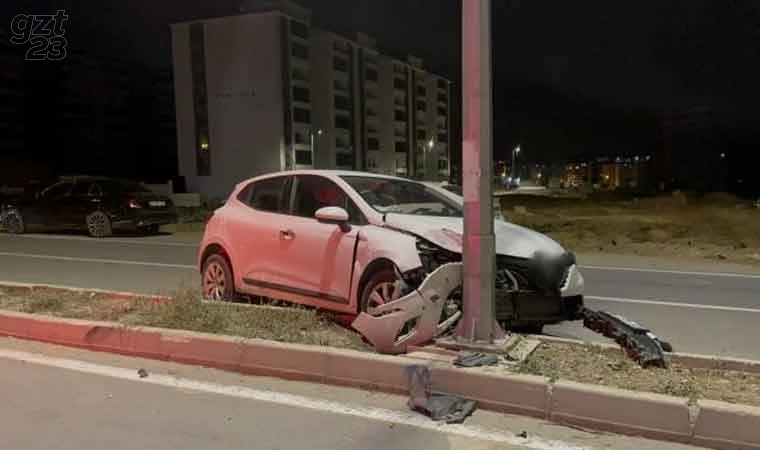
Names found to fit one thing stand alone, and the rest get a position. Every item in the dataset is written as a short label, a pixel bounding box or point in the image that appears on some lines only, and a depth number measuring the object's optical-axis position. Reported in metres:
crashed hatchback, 6.68
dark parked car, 19.59
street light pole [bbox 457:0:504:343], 5.75
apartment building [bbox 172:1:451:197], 70.44
